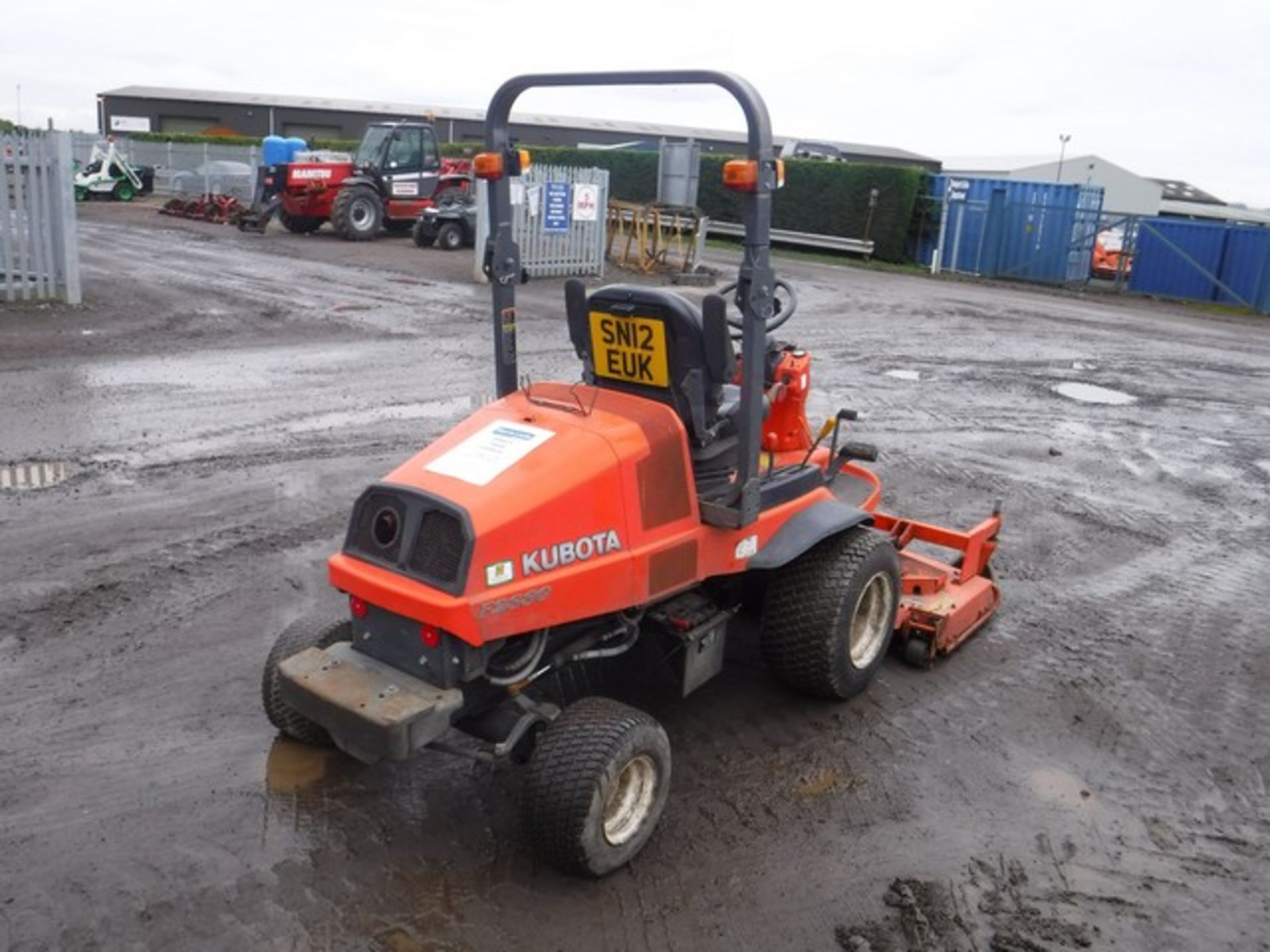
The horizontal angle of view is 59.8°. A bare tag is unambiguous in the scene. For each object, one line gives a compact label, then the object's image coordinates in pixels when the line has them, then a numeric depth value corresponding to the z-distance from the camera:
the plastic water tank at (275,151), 26.98
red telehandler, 22.72
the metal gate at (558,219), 17.80
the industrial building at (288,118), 51.03
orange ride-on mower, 3.36
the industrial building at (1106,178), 43.44
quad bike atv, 21.53
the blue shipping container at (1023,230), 23.75
